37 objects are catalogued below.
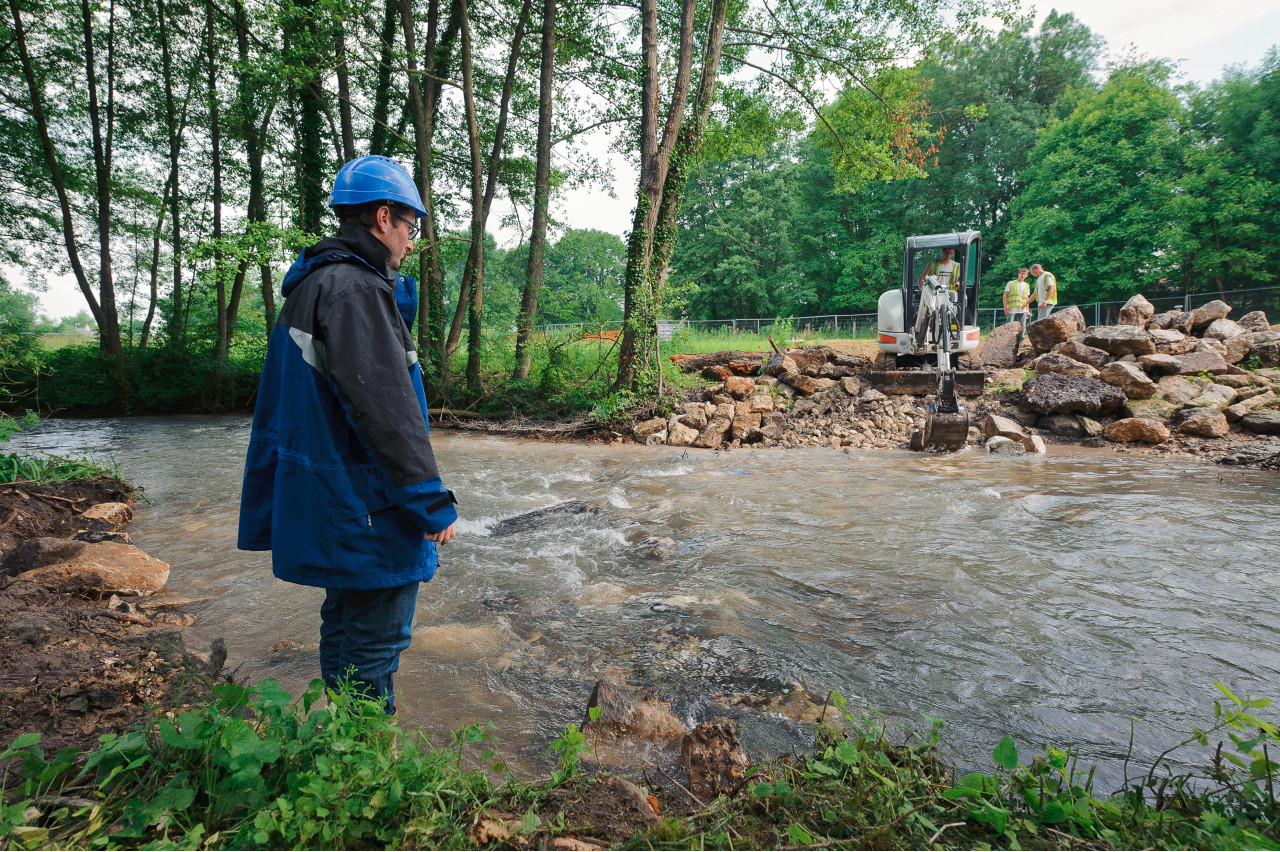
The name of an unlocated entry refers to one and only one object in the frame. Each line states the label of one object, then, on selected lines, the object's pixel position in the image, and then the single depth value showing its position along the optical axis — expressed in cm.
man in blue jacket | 214
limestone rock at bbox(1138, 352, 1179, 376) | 1253
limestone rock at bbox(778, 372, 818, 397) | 1412
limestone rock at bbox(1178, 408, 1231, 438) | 1038
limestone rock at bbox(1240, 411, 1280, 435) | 1009
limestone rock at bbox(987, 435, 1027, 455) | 1085
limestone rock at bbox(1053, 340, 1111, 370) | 1305
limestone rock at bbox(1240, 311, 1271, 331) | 1460
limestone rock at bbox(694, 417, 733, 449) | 1207
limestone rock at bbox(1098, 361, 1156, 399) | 1183
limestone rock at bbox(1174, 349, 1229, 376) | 1250
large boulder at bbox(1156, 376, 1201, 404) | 1177
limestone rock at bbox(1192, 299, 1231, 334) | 1531
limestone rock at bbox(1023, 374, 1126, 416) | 1154
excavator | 1191
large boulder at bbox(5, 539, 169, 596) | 397
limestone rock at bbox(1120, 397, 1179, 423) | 1134
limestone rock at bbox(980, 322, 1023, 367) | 1539
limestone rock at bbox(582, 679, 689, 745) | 275
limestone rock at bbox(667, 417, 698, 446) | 1221
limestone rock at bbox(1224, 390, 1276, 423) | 1065
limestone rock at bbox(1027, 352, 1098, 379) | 1266
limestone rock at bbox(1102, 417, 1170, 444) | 1072
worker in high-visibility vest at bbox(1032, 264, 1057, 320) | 1700
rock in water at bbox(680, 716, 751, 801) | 230
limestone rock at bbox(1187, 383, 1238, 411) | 1123
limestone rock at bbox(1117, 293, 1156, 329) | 1573
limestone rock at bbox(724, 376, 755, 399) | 1388
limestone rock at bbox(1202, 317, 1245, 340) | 1416
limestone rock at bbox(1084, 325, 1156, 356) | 1320
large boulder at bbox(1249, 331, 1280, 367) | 1295
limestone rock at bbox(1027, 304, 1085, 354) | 1452
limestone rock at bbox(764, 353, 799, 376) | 1476
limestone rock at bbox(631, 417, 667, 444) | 1261
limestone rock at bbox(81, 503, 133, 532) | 594
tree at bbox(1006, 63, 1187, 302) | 3073
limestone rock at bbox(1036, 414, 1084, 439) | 1155
